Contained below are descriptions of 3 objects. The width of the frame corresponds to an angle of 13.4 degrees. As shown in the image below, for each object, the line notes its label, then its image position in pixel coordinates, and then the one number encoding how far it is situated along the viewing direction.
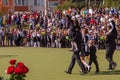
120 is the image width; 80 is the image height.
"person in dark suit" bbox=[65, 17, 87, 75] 17.70
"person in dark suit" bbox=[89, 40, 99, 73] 18.33
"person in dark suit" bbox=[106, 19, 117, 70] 18.73
